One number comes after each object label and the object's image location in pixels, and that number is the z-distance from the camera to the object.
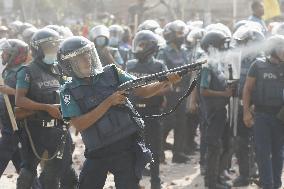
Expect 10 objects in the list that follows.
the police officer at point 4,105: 13.92
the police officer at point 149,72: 15.24
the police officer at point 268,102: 13.61
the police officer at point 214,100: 15.26
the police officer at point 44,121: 12.50
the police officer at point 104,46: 20.03
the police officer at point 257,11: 24.35
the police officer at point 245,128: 15.95
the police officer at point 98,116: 9.91
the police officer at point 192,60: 19.70
